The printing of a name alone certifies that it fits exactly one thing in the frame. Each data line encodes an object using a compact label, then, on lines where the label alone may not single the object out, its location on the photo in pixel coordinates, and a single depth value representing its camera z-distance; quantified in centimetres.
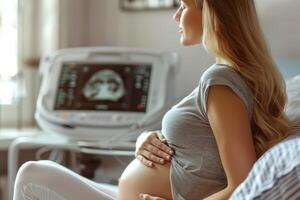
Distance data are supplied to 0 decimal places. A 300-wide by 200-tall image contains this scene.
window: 309
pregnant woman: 169
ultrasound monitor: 253
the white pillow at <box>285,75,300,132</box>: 186
